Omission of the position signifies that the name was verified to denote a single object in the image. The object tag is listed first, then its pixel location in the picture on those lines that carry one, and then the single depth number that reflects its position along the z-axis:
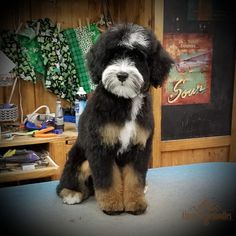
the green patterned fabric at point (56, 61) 2.40
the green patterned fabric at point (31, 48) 2.36
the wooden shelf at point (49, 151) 2.02
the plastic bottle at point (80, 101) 2.31
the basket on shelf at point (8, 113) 2.28
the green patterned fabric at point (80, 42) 2.47
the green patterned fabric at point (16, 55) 2.32
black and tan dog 1.13
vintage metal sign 2.16
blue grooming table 1.21
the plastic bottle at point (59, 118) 2.30
